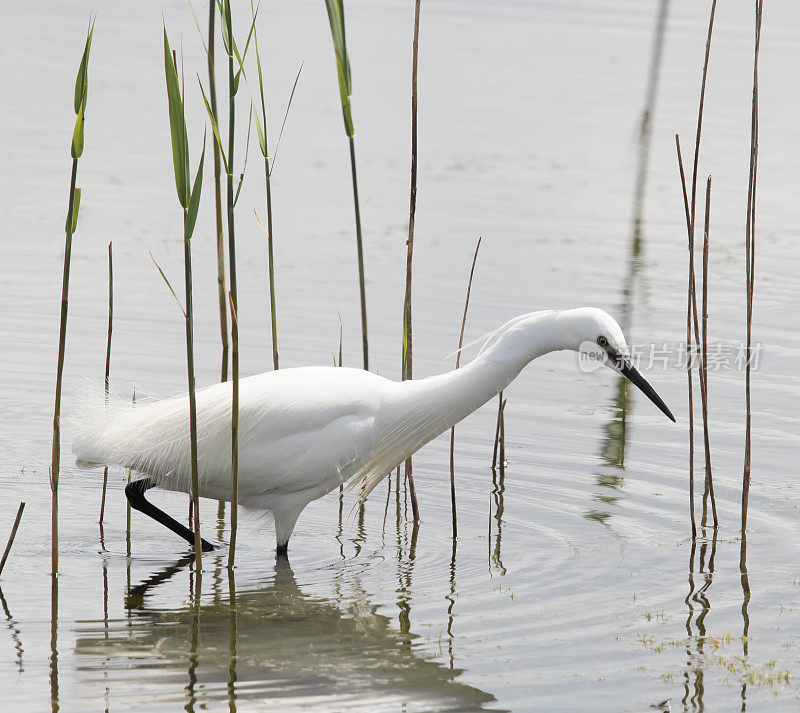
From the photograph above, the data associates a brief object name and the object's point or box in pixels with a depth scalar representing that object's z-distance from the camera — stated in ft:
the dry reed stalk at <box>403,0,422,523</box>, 34.80
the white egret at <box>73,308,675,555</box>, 35.78
